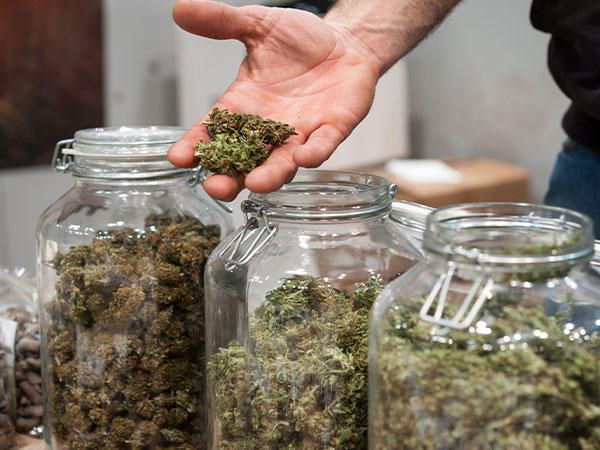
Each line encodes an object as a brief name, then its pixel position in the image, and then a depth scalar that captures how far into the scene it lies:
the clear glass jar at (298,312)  0.74
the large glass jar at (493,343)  0.56
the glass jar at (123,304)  0.93
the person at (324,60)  0.90
